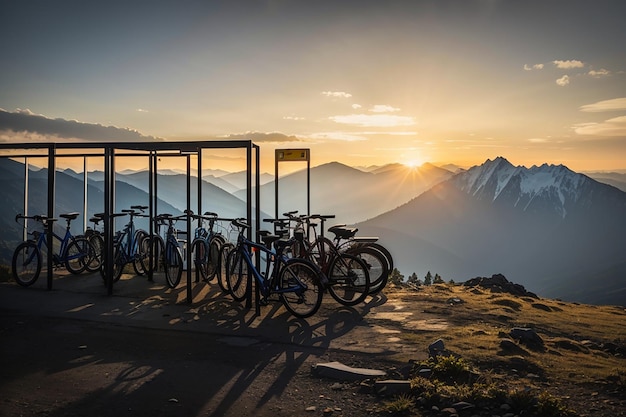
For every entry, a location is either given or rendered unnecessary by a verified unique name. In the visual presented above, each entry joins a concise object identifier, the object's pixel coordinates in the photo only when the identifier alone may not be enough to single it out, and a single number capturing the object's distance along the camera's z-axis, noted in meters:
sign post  14.19
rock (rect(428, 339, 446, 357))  7.01
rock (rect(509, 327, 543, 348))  7.62
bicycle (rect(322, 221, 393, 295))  10.82
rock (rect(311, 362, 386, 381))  6.27
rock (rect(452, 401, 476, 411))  5.38
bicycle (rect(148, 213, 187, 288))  11.20
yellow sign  14.21
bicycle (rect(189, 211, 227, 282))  11.76
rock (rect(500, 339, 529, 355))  7.17
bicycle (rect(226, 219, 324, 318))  8.95
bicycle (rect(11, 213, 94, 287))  11.81
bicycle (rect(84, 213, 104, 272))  13.38
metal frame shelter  9.94
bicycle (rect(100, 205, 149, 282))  11.88
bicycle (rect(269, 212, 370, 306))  10.16
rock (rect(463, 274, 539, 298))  14.38
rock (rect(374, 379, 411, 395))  5.78
